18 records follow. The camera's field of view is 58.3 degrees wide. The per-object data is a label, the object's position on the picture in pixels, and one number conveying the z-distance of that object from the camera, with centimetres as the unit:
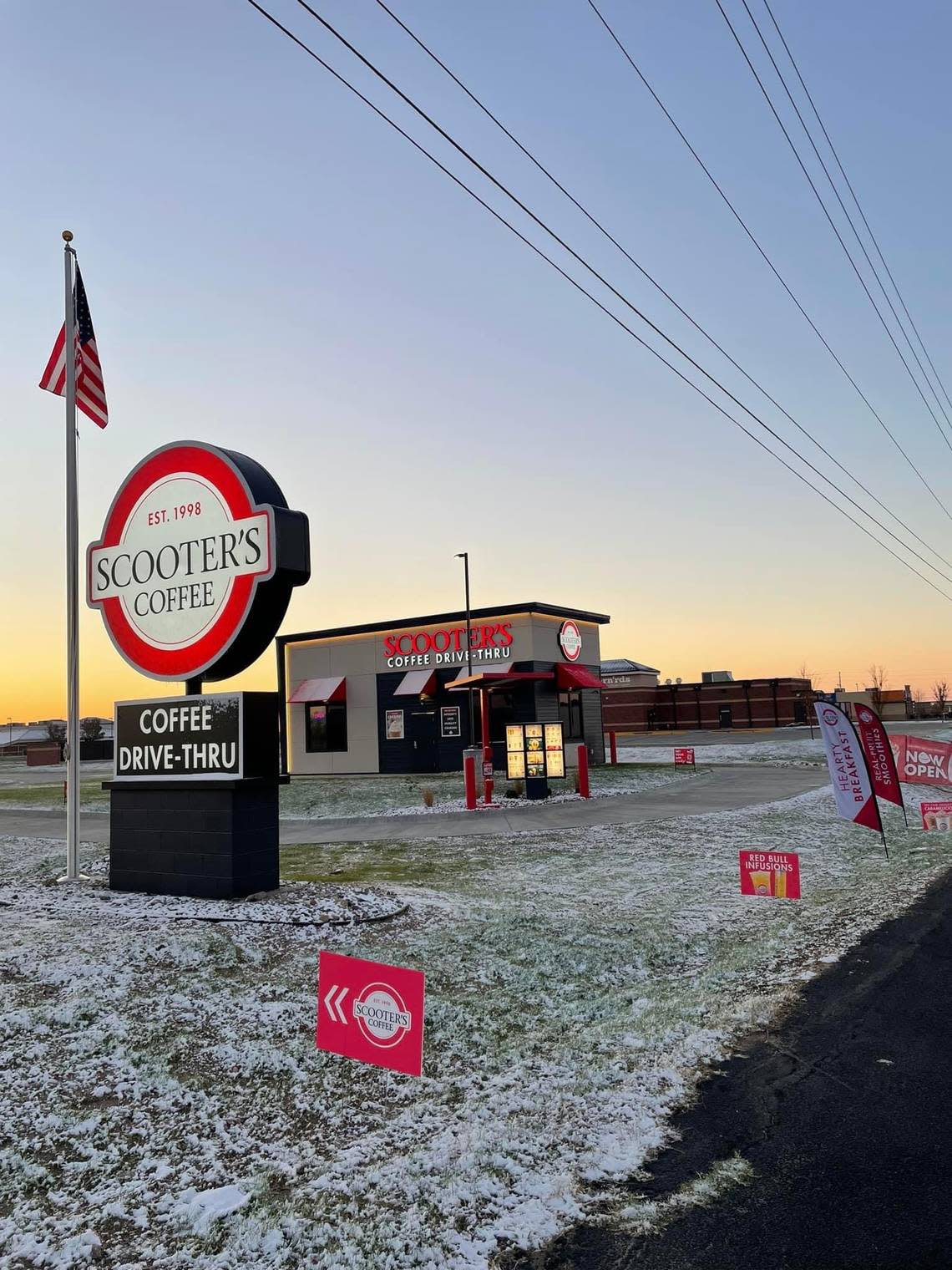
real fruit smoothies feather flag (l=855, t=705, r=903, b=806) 1509
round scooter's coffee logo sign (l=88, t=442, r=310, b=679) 998
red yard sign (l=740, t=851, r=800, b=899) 993
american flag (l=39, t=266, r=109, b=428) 1182
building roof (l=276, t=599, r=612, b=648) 3416
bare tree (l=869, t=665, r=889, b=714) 7729
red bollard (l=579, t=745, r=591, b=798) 2377
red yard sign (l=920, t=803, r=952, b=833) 1556
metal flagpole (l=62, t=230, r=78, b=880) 1109
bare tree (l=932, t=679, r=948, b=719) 18180
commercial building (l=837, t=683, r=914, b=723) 8240
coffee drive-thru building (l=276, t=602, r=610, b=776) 3422
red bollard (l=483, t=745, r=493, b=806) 2268
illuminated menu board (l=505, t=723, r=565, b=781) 2353
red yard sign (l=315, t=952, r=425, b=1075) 473
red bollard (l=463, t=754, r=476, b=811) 2211
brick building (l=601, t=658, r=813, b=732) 8425
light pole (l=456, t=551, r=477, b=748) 3157
